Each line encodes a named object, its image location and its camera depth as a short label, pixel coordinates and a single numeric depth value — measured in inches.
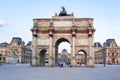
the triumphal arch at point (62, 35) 975.7
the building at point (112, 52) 2477.8
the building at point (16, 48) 2509.3
